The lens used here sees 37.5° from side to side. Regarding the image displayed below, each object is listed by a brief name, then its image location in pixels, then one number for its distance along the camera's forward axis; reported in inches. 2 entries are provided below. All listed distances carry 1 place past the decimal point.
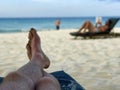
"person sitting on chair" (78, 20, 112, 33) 262.5
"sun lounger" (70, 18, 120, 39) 248.0
